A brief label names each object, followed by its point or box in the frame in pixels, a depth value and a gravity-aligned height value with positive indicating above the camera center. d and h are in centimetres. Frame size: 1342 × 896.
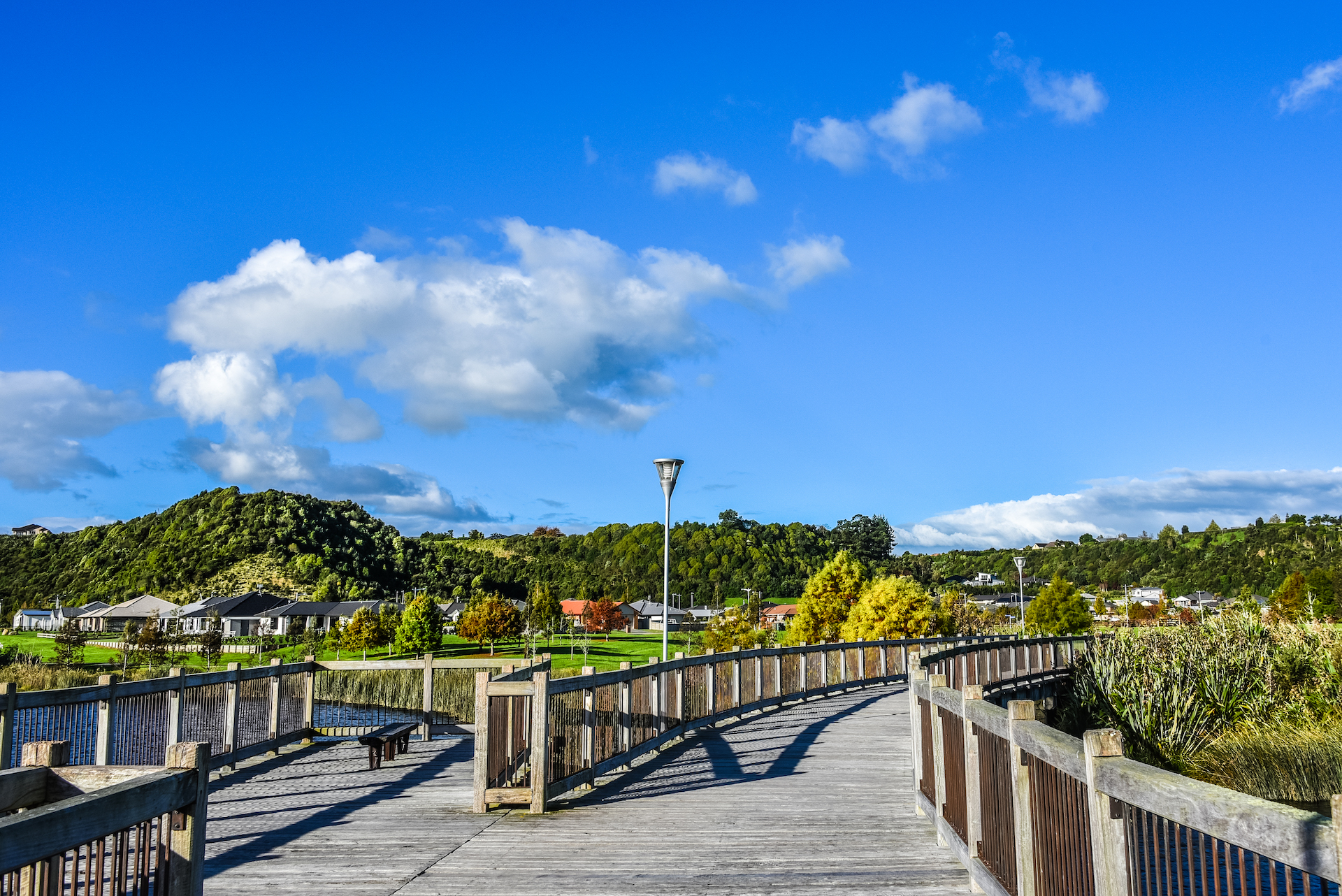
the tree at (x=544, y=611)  8231 -287
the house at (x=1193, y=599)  11089 -302
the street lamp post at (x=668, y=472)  1775 +186
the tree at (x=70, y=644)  6956 -499
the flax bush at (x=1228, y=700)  1416 -239
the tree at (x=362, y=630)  7306 -394
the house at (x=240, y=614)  10800 -401
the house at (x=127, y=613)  11031 -389
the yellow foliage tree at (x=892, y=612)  4066 -153
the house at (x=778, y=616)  12662 -543
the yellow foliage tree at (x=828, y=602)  4988 -132
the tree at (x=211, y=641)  7319 -477
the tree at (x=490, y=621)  7288 -331
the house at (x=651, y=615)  13888 -582
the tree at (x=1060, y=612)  6391 -239
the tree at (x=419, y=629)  6744 -353
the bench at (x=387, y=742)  1155 -199
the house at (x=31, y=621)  12850 -554
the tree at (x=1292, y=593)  5422 -125
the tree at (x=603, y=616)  10744 -423
